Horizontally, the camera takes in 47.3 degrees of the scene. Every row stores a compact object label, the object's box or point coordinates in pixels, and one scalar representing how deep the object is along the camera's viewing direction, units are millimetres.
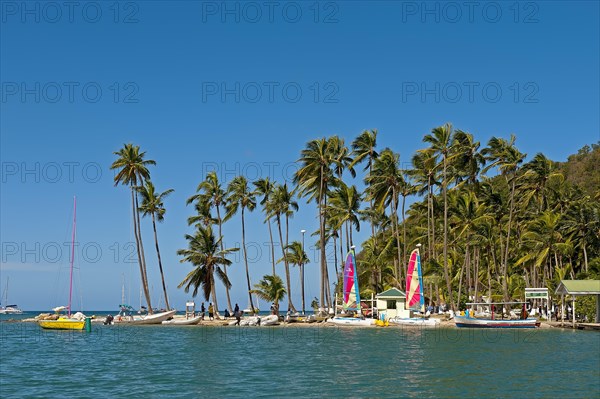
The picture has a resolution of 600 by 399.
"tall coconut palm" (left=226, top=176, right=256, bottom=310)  99188
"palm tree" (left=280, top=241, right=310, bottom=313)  100938
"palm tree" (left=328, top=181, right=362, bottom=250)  89031
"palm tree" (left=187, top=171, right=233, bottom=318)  98250
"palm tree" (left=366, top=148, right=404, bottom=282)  88775
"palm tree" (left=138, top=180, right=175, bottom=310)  93562
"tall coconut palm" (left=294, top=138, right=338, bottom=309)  87062
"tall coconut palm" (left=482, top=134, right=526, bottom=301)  83562
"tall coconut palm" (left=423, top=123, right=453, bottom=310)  84062
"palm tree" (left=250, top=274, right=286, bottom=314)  87062
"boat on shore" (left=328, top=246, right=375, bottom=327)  77312
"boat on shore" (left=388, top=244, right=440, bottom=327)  74938
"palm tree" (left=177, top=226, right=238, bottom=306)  87750
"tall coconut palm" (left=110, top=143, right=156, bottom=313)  90188
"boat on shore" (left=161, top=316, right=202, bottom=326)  83625
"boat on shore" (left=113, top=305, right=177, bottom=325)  87000
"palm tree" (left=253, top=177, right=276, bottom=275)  98100
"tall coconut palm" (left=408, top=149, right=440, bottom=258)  86881
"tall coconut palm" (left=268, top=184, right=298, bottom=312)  96250
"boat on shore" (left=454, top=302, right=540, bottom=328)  66188
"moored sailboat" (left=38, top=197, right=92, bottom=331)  76931
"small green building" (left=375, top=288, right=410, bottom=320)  77125
